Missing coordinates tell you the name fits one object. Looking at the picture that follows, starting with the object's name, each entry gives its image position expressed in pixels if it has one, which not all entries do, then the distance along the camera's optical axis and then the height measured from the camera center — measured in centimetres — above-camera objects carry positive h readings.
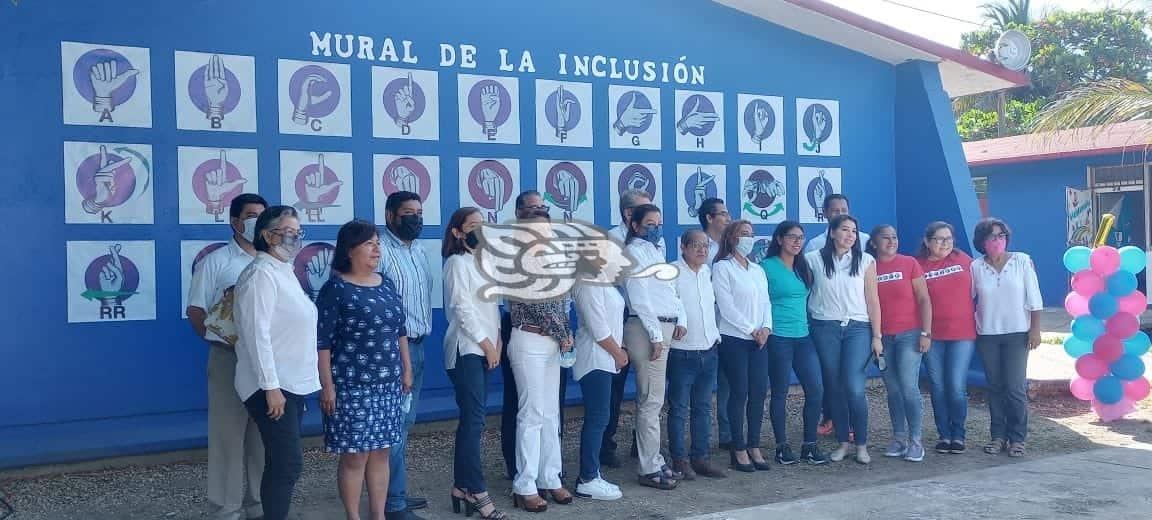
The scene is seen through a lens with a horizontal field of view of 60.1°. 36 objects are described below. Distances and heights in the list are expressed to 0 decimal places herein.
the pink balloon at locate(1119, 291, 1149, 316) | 764 -38
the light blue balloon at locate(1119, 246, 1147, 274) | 764 -4
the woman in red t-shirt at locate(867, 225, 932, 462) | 662 -46
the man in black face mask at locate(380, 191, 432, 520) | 511 -5
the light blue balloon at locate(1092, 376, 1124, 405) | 773 -105
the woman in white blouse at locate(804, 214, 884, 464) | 649 -38
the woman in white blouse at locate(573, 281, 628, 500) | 549 -54
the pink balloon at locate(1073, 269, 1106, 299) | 774 -21
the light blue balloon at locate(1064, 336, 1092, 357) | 792 -73
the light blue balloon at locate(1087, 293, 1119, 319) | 767 -39
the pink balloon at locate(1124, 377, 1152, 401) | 773 -104
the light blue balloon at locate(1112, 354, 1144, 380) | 773 -88
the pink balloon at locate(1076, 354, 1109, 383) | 785 -88
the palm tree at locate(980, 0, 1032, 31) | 3785 +942
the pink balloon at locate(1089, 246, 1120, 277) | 764 -4
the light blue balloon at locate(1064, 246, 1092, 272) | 778 -2
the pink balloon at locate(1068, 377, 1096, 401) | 790 -106
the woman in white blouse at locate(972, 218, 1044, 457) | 678 -47
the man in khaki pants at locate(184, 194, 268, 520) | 498 -52
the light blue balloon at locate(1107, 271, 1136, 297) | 761 -22
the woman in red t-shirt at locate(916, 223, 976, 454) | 674 -46
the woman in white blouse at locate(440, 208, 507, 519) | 508 -40
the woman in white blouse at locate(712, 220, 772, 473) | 614 -43
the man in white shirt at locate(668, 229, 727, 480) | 594 -58
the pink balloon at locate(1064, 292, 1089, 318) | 785 -39
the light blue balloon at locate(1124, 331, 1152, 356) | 775 -70
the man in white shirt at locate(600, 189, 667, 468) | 642 -84
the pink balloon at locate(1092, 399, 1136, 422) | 777 -121
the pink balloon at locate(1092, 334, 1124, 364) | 778 -73
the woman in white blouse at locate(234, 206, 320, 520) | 430 -34
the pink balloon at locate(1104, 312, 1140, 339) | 770 -55
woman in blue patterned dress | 452 -39
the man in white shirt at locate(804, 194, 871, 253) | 729 +40
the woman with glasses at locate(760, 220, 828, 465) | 637 -49
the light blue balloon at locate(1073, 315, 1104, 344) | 779 -57
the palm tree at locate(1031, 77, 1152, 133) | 941 +143
